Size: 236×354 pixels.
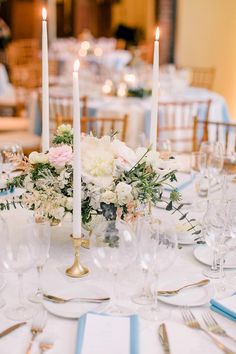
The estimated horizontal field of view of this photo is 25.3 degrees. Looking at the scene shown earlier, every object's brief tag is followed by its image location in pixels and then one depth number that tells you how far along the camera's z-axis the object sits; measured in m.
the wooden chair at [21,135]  4.37
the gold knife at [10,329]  1.17
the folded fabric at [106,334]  1.12
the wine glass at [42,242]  1.28
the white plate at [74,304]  1.26
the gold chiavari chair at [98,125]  3.20
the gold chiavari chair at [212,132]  4.73
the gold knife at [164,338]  1.14
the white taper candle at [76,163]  1.30
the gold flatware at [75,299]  1.31
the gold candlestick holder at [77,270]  1.44
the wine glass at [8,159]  2.18
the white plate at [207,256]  1.55
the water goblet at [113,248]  1.25
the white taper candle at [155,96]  1.65
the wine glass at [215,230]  1.45
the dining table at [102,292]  1.15
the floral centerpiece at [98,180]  1.46
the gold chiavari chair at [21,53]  8.93
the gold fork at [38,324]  1.17
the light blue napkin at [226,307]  1.26
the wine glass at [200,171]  2.16
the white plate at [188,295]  1.32
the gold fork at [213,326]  1.20
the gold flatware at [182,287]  1.36
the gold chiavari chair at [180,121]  4.40
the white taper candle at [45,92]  1.62
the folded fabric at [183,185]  2.25
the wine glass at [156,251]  1.27
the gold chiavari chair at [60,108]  4.18
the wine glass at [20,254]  1.26
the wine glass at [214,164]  2.19
